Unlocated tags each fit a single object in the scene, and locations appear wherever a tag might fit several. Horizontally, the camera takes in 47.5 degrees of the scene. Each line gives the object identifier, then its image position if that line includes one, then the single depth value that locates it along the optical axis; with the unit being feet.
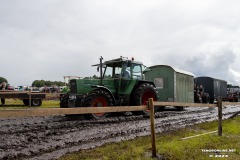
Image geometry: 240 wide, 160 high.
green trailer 54.03
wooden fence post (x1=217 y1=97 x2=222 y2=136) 24.01
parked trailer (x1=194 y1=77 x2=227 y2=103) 89.97
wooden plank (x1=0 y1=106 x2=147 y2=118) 12.97
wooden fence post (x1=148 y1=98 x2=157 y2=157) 17.31
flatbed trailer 59.21
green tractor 35.66
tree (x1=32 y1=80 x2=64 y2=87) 341.10
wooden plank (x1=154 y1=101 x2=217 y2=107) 25.05
